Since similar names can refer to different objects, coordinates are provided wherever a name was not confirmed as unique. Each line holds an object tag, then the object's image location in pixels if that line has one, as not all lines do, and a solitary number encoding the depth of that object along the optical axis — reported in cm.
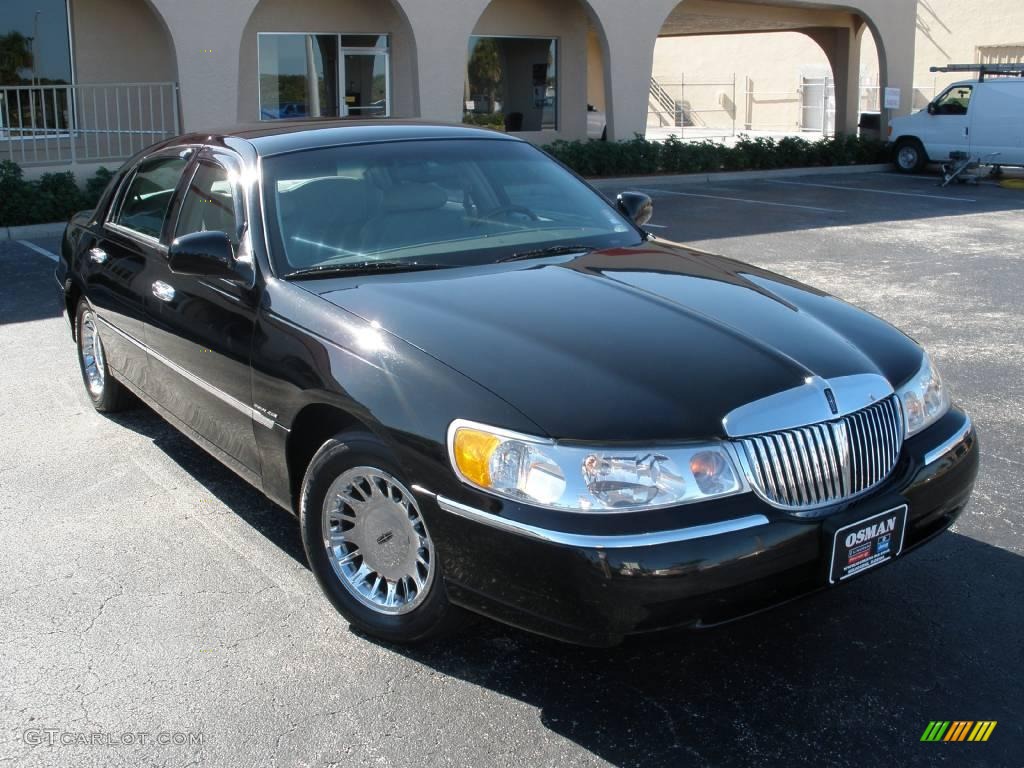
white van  2141
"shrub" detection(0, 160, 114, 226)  1349
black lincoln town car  302
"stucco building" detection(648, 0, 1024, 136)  3269
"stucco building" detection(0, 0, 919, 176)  1594
